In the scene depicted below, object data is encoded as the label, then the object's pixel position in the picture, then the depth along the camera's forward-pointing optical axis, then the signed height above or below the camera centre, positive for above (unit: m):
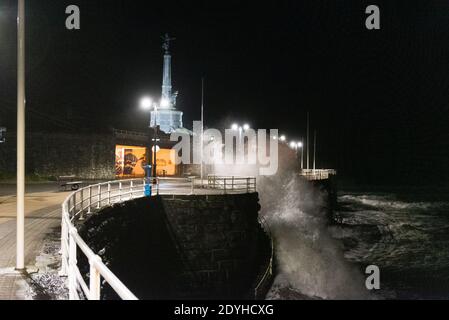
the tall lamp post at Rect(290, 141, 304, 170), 70.25 +3.08
